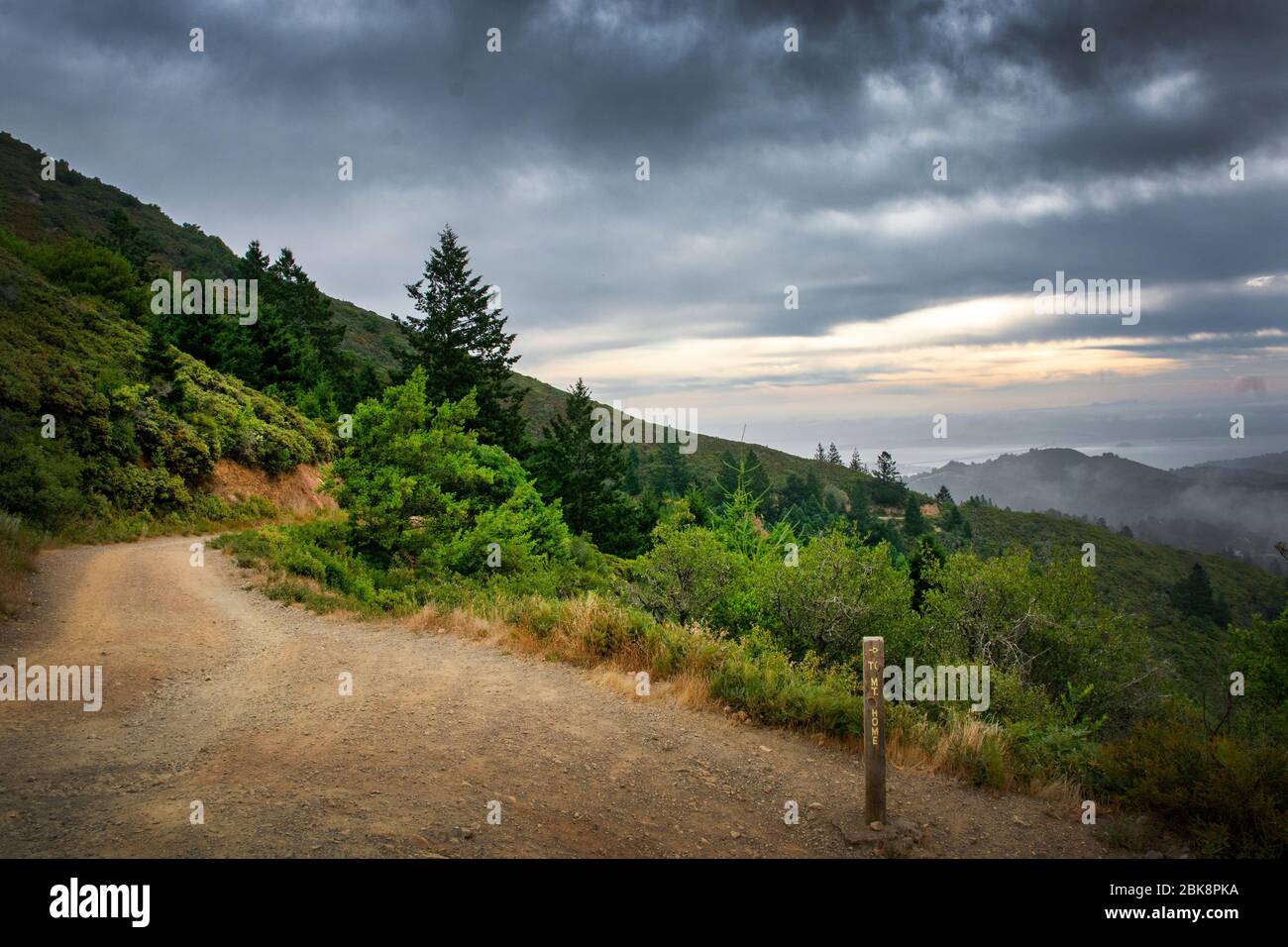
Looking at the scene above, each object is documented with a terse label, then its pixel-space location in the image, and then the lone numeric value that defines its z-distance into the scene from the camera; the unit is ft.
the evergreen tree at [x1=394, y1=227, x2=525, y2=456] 132.26
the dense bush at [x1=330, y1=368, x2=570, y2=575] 58.80
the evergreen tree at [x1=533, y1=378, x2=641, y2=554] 135.03
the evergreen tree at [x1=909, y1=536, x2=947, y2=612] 101.09
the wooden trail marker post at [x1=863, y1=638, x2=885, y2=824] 18.76
